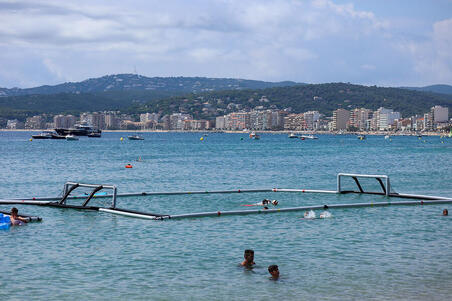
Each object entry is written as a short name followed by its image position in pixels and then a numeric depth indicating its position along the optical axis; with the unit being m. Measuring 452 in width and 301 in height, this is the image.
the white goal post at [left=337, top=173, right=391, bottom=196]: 34.94
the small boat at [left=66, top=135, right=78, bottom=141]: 191.12
